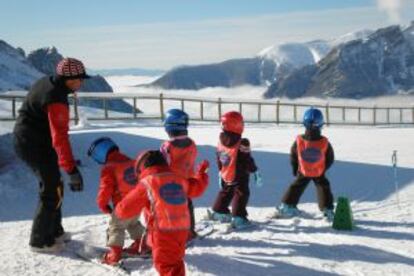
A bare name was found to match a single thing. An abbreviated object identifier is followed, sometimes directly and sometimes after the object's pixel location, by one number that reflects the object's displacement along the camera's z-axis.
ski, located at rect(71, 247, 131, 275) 6.24
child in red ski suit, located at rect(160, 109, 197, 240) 7.15
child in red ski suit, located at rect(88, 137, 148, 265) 6.44
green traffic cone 7.93
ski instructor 6.48
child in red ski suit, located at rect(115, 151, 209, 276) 5.45
